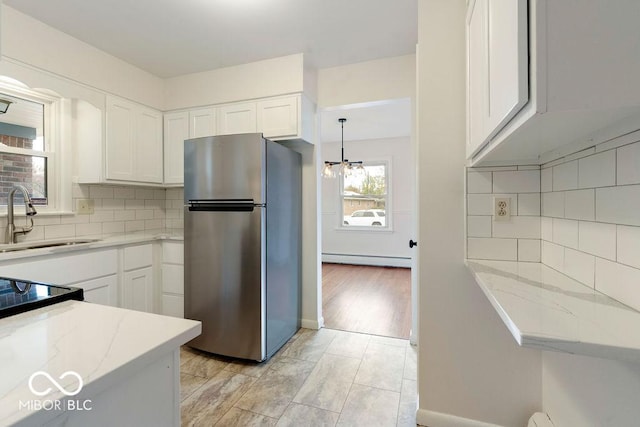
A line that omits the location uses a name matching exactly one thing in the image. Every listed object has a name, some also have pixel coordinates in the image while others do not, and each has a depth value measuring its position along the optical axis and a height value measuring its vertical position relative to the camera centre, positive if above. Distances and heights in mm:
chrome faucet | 2002 -1
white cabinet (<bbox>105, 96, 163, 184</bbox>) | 2452 +601
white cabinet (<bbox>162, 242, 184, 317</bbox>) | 2572 -593
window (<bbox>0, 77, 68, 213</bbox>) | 2137 +496
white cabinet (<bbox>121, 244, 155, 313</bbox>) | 2352 -554
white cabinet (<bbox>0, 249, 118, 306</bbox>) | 1727 -389
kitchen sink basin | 1885 -237
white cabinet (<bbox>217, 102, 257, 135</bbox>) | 2555 +806
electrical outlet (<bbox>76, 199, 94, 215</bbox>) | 2480 +40
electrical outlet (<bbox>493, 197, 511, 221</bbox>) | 1390 +4
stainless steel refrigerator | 2092 -239
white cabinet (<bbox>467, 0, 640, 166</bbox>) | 583 +296
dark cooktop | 719 -228
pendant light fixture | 4129 +640
